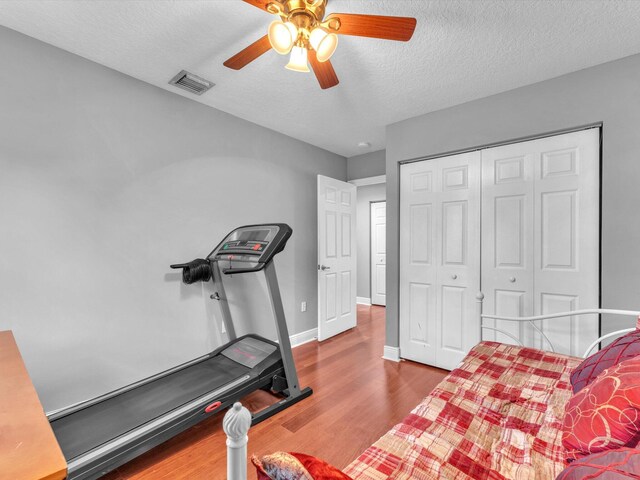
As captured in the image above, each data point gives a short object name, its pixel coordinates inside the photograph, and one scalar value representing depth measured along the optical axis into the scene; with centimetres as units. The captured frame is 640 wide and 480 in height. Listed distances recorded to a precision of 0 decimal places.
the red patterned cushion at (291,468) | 54
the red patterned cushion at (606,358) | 111
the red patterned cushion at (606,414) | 79
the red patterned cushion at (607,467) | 55
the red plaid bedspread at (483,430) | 93
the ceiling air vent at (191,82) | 230
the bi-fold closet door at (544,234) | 222
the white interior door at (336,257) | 374
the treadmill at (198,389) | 154
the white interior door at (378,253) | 586
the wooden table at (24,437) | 65
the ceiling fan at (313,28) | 134
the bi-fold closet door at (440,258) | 274
